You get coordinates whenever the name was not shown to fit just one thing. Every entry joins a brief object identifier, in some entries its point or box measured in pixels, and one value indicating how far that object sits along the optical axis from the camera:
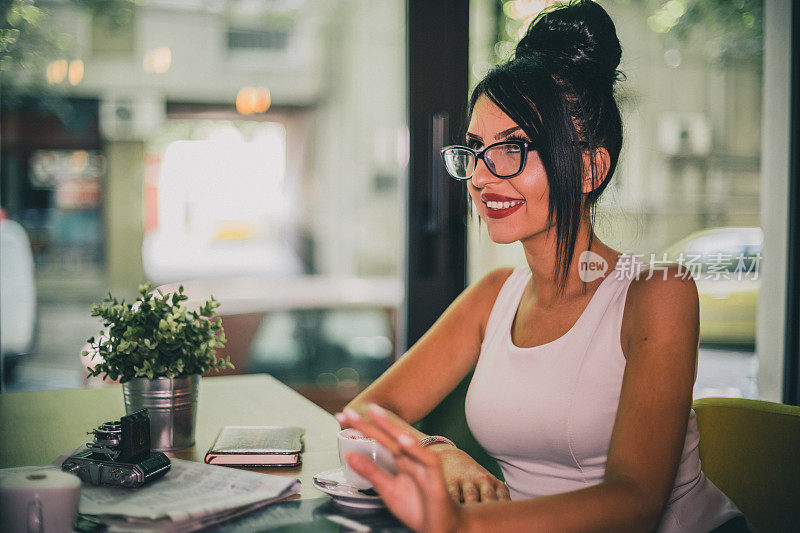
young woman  1.18
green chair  1.33
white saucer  1.08
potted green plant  1.39
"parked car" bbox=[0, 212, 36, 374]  2.67
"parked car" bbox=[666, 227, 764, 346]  2.64
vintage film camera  1.11
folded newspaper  0.99
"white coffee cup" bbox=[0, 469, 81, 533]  0.88
